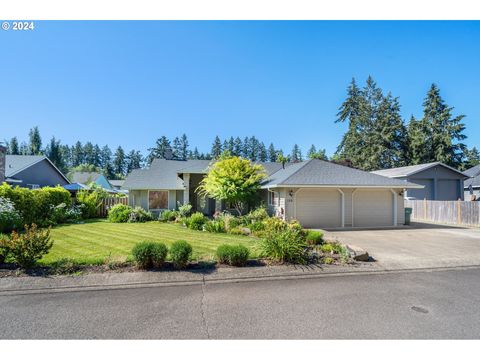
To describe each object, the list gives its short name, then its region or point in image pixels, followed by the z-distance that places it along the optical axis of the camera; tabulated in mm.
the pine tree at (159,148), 82638
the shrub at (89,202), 17250
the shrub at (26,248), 5832
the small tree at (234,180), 14875
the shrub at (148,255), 6098
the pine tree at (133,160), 84750
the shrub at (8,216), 10688
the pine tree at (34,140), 52219
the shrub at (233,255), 6480
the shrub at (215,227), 12180
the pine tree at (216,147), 83556
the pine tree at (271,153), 83662
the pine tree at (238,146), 85075
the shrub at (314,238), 8352
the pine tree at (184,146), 86481
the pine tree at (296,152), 90350
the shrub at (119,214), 15844
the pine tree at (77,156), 86562
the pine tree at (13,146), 53638
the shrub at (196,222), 13039
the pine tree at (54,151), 55375
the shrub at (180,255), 6144
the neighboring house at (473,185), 28078
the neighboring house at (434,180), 24938
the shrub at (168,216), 16594
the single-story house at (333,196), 14047
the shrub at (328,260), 6844
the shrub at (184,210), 16844
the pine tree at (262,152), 84250
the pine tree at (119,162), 83250
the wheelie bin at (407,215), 15805
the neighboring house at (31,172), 22000
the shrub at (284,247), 6867
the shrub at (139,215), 16094
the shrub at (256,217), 13492
